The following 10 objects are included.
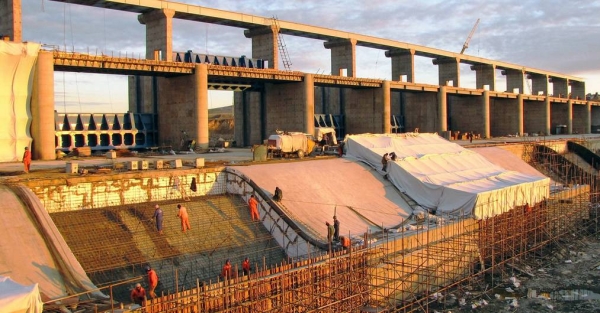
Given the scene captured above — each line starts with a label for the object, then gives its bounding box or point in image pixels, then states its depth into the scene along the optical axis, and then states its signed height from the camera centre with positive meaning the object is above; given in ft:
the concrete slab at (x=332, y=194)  76.29 -8.93
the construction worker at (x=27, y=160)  71.15 -2.44
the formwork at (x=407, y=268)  46.91 -14.39
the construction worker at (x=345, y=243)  60.59 -11.63
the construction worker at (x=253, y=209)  71.20 -9.16
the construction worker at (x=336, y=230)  65.57 -11.11
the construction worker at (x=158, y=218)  61.77 -8.75
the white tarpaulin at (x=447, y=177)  83.87 -7.48
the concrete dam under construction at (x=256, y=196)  51.93 -8.47
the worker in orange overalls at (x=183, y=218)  64.03 -9.13
